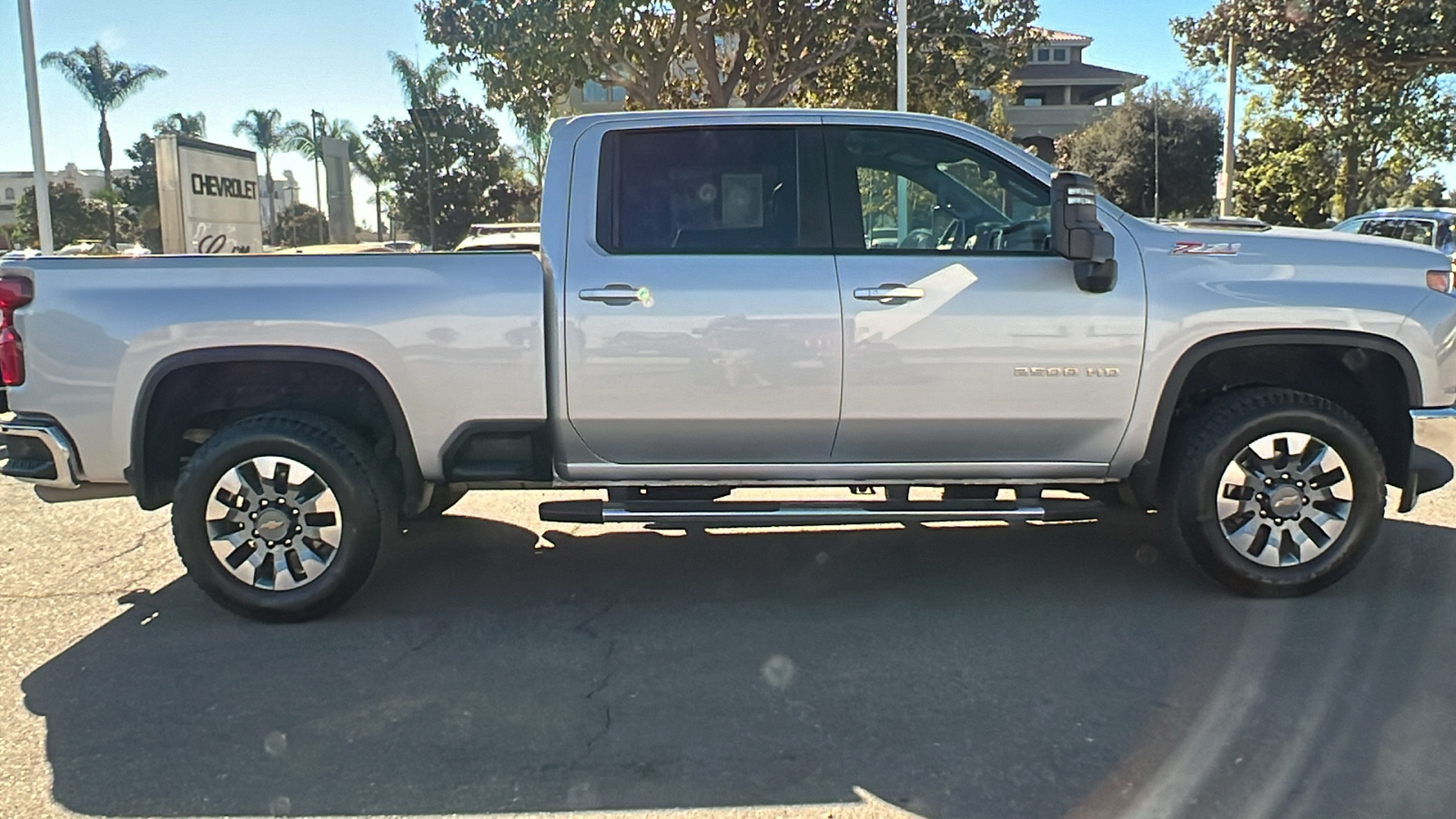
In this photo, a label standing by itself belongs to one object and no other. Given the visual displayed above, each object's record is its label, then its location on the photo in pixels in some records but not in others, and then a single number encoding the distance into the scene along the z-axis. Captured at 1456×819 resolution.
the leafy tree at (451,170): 43.06
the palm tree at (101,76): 46.22
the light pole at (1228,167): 21.50
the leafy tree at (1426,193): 46.09
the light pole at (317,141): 48.47
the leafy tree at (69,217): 56.66
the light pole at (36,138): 13.57
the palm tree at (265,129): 54.62
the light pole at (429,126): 42.52
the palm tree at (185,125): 53.34
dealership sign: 14.23
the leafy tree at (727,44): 15.59
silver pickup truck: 4.28
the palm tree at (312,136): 46.81
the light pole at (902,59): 15.17
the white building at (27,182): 70.12
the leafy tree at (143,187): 56.12
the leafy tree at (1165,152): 35.91
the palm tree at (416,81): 40.69
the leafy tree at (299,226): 63.62
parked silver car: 13.36
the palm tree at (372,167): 45.47
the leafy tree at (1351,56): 17.33
